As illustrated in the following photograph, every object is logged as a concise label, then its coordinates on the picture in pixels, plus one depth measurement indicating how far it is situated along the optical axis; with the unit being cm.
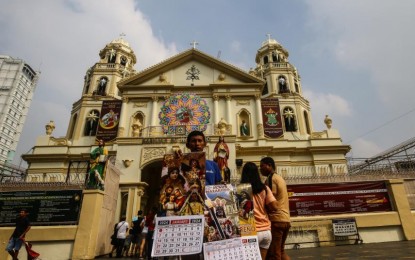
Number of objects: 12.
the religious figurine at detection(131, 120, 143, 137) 1479
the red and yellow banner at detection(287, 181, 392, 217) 1010
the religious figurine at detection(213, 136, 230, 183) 1084
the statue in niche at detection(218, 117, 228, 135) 1430
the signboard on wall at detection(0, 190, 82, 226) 905
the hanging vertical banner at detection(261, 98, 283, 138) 2084
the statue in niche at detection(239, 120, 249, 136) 2062
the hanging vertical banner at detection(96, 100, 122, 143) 2088
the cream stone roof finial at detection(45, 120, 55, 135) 2191
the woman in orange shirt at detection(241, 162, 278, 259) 317
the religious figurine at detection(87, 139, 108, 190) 963
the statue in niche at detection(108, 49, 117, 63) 2788
